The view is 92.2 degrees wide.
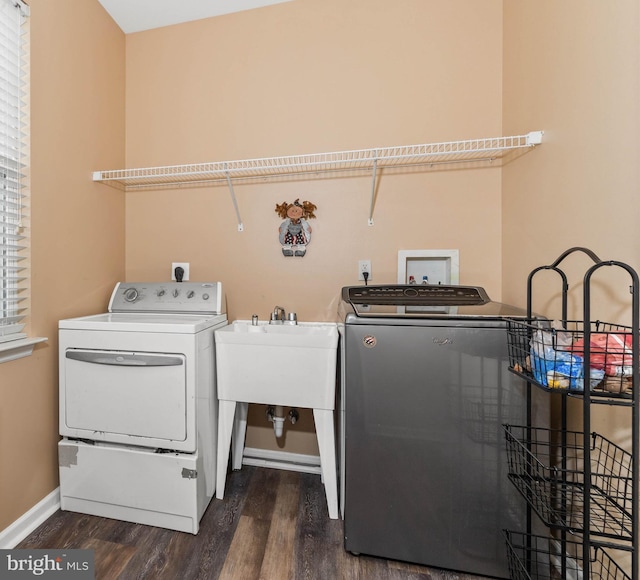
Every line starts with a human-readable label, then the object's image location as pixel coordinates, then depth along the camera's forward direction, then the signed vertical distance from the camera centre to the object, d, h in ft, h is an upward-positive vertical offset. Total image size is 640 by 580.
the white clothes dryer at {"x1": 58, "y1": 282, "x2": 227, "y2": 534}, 4.50 -1.99
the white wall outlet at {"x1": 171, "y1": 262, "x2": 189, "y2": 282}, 6.53 +0.42
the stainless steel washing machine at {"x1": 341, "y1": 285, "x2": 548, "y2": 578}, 3.76 -1.86
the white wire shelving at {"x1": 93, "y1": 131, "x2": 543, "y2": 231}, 5.53 +2.38
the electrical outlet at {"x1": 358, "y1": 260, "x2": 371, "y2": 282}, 5.92 +0.39
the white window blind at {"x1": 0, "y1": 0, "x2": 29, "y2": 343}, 4.39 +1.77
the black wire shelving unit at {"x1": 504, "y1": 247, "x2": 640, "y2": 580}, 2.46 -1.63
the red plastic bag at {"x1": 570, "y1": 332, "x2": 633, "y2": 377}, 2.48 -0.51
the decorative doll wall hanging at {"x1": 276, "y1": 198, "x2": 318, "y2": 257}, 6.05 +1.23
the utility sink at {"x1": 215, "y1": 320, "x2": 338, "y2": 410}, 4.69 -1.25
